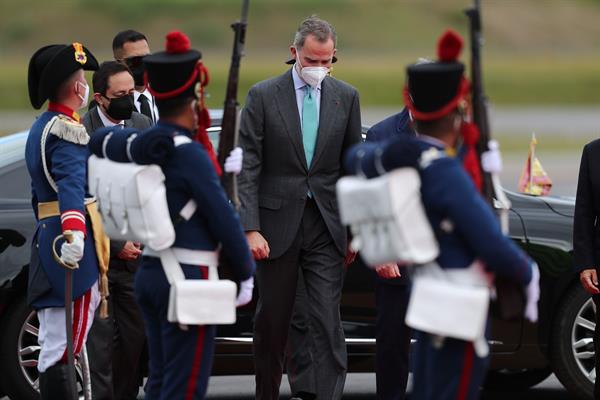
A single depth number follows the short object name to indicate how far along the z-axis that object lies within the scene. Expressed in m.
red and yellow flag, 21.28
